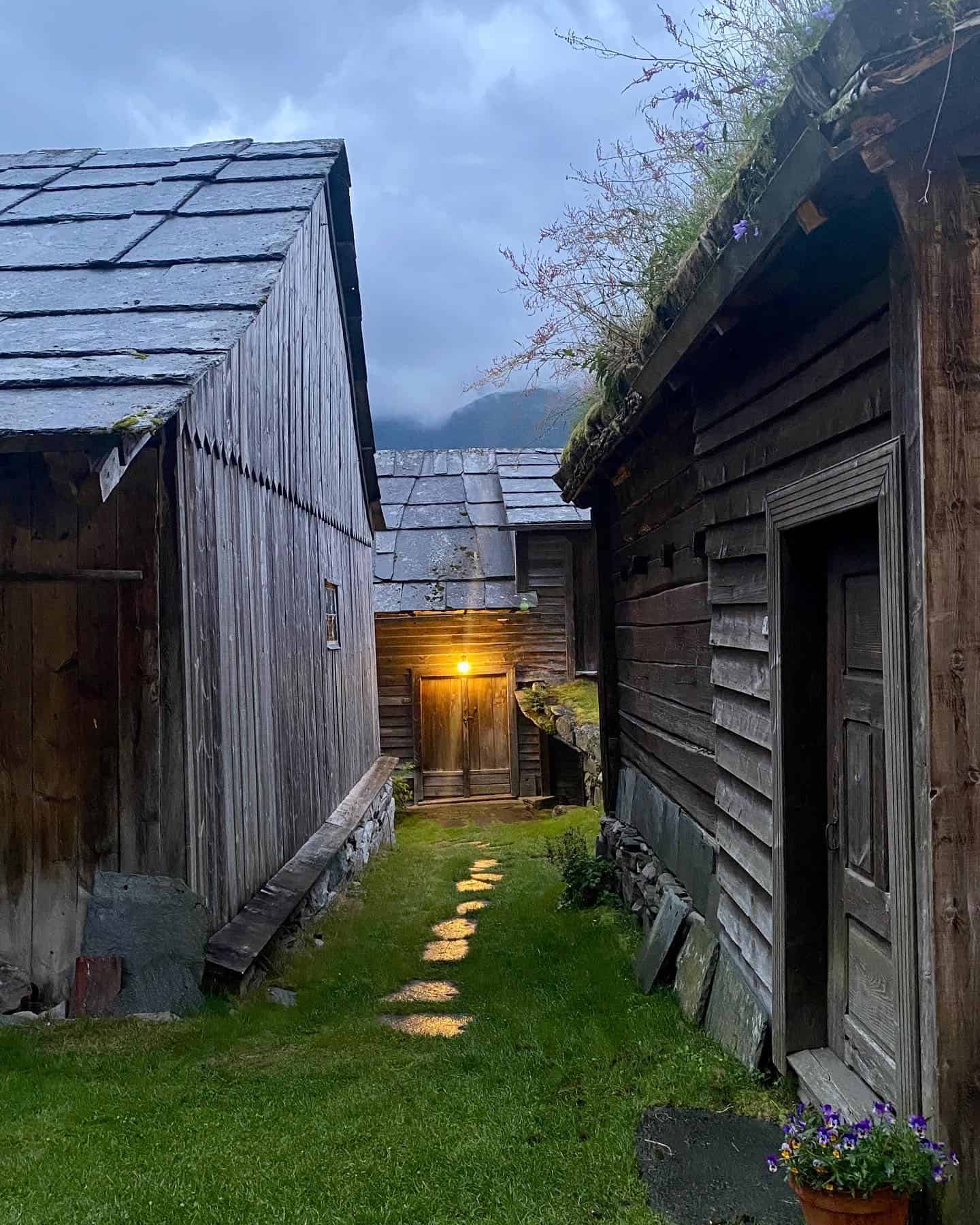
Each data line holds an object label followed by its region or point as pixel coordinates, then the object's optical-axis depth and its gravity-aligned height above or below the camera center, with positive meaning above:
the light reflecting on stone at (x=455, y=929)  7.62 -2.53
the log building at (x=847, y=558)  2.50 +0.22
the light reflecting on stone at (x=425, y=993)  5.93 -2.37
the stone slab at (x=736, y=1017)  4.05 -1.84
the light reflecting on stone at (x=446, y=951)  6.93 -2.46
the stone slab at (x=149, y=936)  5.16 -1.67
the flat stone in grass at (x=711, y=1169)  3.17 -2.01
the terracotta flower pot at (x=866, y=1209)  2.46 -1.56
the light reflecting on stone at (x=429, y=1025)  5.26 -2.31
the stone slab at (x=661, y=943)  5.50 -1.94
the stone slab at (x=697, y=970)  4.89 -1.91
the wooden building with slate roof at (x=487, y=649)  16.95 -0.42
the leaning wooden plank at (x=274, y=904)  5.32 -1.85
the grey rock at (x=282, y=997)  5.69 -2.26
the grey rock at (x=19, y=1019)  5.02 -2.06
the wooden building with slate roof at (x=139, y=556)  4.77 +0.45
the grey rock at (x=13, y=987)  5.13 -1.93
